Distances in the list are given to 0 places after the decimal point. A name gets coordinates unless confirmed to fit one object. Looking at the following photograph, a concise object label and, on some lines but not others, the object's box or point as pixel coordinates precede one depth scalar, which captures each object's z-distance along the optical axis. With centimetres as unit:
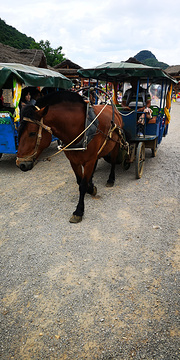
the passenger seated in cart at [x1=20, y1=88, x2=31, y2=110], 686
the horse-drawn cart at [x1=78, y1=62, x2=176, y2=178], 458
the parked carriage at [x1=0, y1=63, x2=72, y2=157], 527
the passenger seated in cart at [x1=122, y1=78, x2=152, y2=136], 517
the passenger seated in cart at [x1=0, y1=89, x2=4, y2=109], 678
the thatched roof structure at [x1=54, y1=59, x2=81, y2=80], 2099
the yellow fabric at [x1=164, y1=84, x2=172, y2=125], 662
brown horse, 282
